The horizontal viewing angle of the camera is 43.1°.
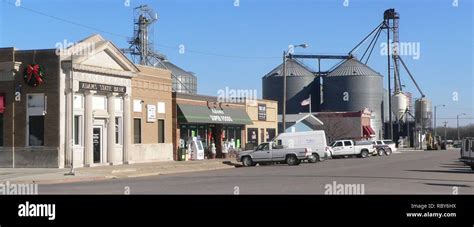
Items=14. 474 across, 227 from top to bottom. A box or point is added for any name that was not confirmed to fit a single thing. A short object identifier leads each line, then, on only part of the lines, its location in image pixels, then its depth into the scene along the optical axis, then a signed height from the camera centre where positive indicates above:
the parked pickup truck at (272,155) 38.12 -1.78
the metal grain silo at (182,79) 67.81 +5.73
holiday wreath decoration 30.62 +2.76
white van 43.66 -1.02
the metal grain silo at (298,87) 99.62 +6.76
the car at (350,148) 53.67 -1.95
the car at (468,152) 29.05 -1.29
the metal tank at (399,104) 104.69 +3.90
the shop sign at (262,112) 52.95 +1.36
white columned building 30.86 +1.43
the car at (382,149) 59.86 -2.32
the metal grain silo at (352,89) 98.56 +6.31
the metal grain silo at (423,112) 107.88 +2.57
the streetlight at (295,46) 45.22 +5.94
